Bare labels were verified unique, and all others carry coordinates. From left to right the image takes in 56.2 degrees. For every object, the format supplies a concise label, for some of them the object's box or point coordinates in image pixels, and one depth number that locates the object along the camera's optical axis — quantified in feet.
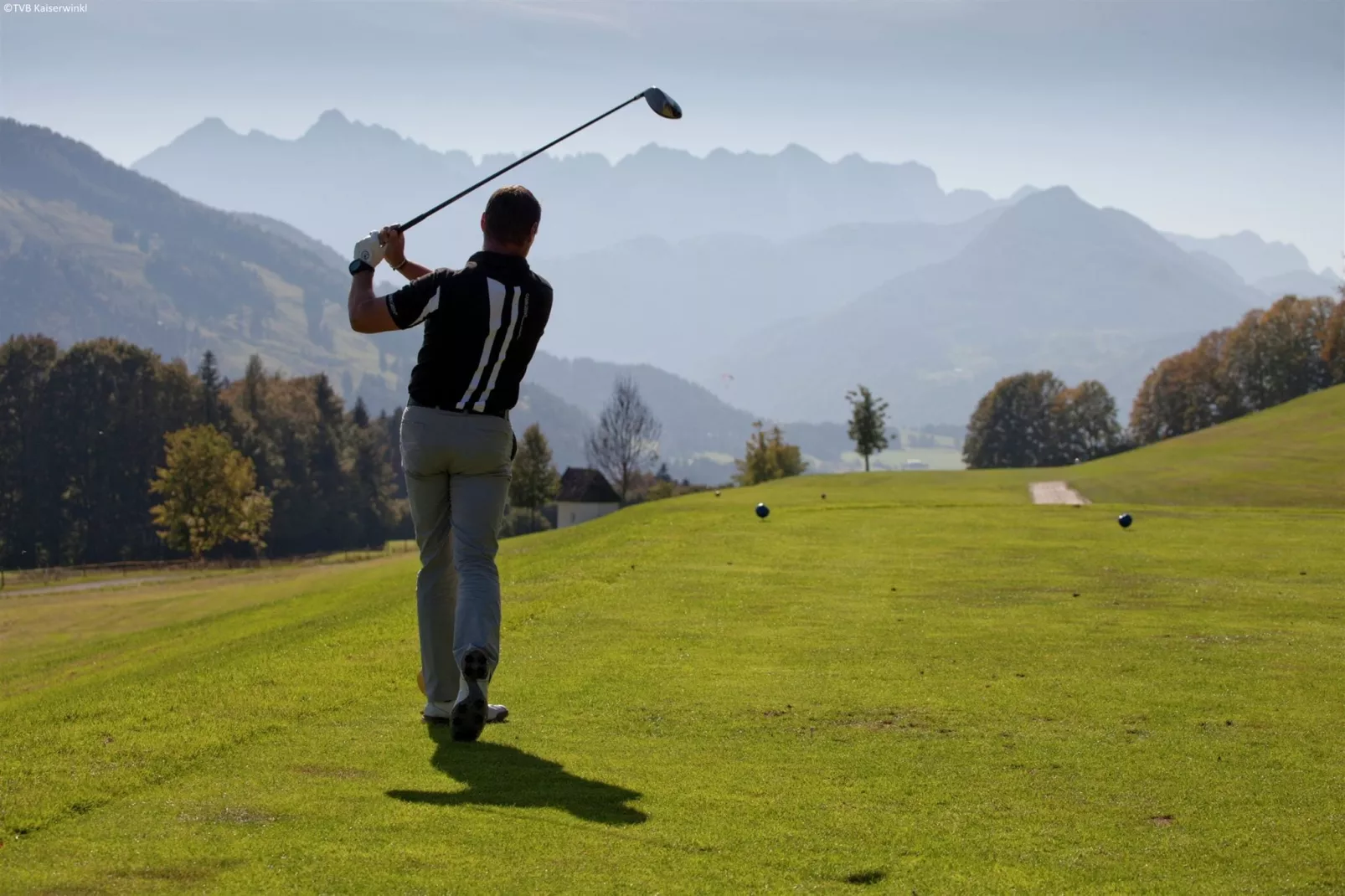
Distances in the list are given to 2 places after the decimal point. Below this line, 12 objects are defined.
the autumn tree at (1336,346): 341.00
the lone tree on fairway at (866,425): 331.36
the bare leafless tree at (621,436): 428.97
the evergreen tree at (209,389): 388.16
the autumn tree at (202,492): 297.53
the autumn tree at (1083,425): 437.99
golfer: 26.45
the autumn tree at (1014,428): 442.09
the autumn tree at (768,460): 393.91
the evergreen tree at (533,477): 356.38
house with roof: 400.67
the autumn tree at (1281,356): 371.15
